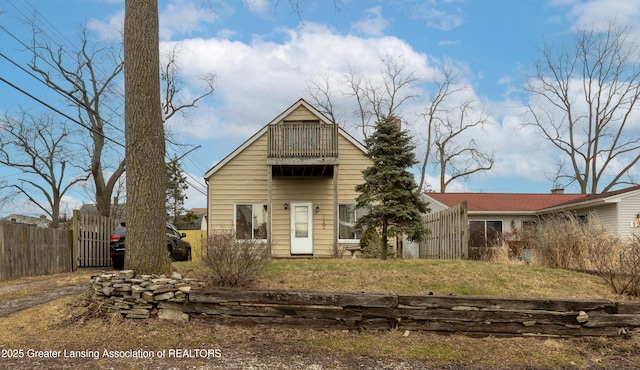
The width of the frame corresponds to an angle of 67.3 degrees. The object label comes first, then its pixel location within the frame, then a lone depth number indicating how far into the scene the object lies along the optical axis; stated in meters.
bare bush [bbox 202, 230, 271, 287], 7.01
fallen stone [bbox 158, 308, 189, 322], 6.59
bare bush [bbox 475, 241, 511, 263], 11.98
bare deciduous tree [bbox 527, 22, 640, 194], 32.22
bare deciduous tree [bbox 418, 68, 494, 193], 36.03
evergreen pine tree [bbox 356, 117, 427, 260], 11.57
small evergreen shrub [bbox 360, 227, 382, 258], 14.49
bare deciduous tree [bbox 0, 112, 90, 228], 29.02
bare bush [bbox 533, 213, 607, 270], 9.95
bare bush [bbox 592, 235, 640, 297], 7.27
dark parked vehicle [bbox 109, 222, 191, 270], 13.91
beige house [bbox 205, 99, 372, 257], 17.44
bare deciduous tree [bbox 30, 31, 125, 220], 26.33
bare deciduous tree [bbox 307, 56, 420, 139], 34.47
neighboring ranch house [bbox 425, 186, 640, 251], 20.05
